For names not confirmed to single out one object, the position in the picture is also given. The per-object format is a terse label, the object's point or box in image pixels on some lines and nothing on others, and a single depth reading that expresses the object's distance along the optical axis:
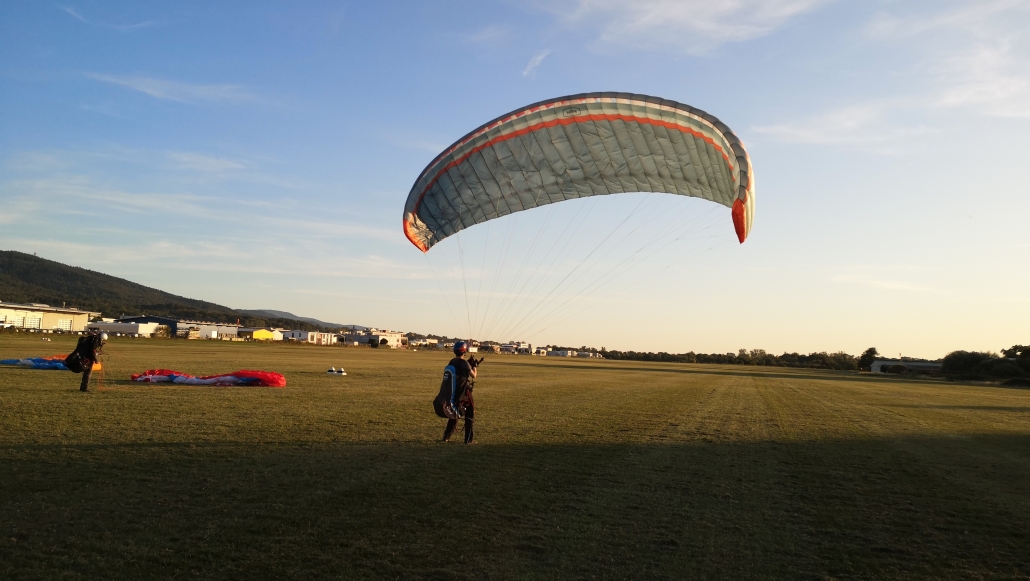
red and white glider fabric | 16.95
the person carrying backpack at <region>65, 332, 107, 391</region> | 13.79
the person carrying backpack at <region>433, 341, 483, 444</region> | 9.40
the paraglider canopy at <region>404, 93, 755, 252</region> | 11.86
